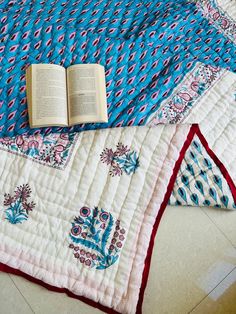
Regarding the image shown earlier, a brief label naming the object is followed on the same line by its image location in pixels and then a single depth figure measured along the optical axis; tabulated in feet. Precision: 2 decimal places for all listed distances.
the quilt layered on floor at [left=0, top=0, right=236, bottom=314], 2.77
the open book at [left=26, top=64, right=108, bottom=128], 3.00
